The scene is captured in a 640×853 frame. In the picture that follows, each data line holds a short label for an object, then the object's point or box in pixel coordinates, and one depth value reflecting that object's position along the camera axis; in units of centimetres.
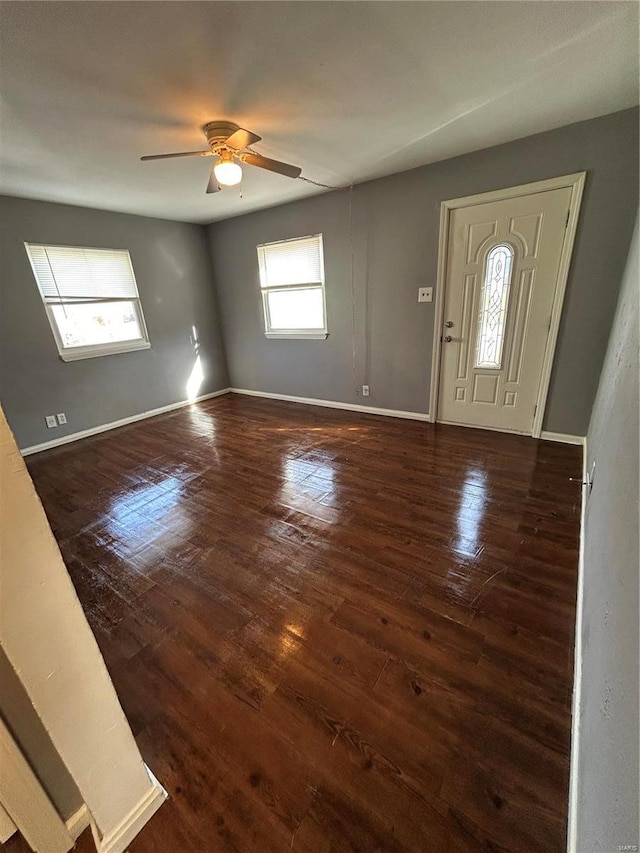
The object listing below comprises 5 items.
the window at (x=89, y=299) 355
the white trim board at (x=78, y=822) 94
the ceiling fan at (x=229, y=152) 217
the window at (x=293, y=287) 410
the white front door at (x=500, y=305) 278
